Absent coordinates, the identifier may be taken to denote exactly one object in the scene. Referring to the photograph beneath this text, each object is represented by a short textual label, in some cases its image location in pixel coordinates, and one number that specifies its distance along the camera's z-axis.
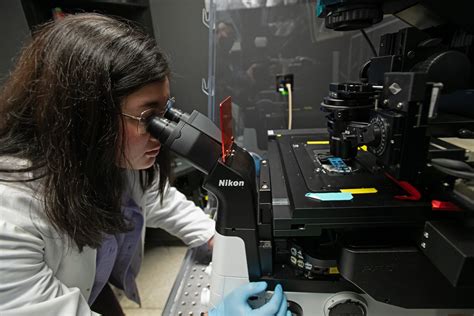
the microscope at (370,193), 0.42
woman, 0.56
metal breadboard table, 0.64
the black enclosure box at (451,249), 0.35
